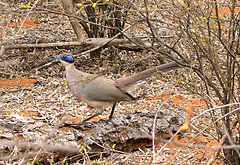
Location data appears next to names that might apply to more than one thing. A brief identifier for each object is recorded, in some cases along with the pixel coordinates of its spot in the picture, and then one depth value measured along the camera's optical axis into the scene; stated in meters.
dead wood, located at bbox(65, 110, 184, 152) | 9.04
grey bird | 9.71
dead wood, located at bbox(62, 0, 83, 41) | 15.08
